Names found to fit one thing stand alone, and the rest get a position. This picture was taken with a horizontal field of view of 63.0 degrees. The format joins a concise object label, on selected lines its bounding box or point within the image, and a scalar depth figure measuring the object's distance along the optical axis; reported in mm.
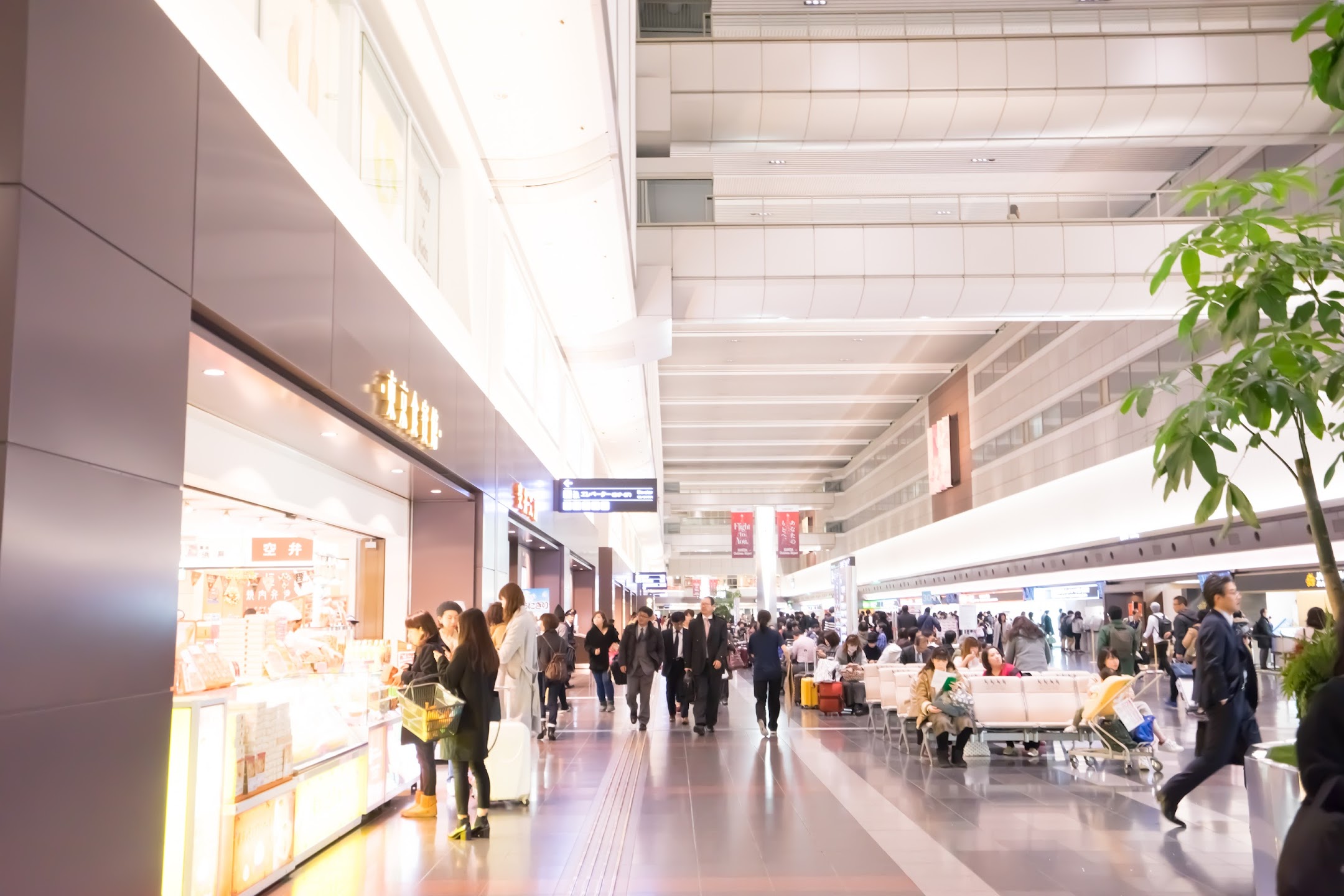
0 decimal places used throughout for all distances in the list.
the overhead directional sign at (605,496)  16688
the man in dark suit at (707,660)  14203
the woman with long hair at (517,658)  9320
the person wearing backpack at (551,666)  13805
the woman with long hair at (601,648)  16625
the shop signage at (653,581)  40156
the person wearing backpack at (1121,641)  15414
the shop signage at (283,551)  8500
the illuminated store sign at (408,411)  7508
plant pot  4801
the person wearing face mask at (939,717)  10664
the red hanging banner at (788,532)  42969
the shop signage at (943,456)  33844
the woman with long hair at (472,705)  7398
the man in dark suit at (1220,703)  7016
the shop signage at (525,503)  13305
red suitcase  16797
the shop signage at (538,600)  18109
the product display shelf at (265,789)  4742
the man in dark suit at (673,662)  16125
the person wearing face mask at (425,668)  7715
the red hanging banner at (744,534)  45062
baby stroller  9617
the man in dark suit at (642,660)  14844
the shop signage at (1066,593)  25188
